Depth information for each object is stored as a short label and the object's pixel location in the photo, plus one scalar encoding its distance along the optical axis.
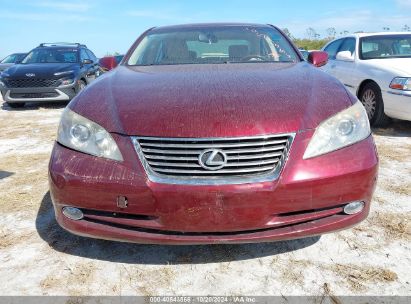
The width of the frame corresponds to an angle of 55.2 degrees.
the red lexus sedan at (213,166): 1.89
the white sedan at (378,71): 5.09
